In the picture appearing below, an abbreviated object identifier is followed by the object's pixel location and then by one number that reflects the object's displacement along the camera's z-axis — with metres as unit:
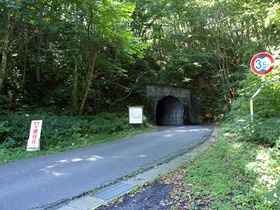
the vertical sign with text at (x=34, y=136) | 7.13
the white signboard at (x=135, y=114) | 12.12
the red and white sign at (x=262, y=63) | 5.70
